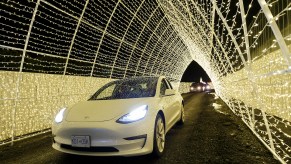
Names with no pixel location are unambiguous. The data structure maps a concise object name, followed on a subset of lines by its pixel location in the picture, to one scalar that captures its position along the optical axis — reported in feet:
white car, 14.37
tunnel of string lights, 21.88
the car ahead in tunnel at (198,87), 136.77
